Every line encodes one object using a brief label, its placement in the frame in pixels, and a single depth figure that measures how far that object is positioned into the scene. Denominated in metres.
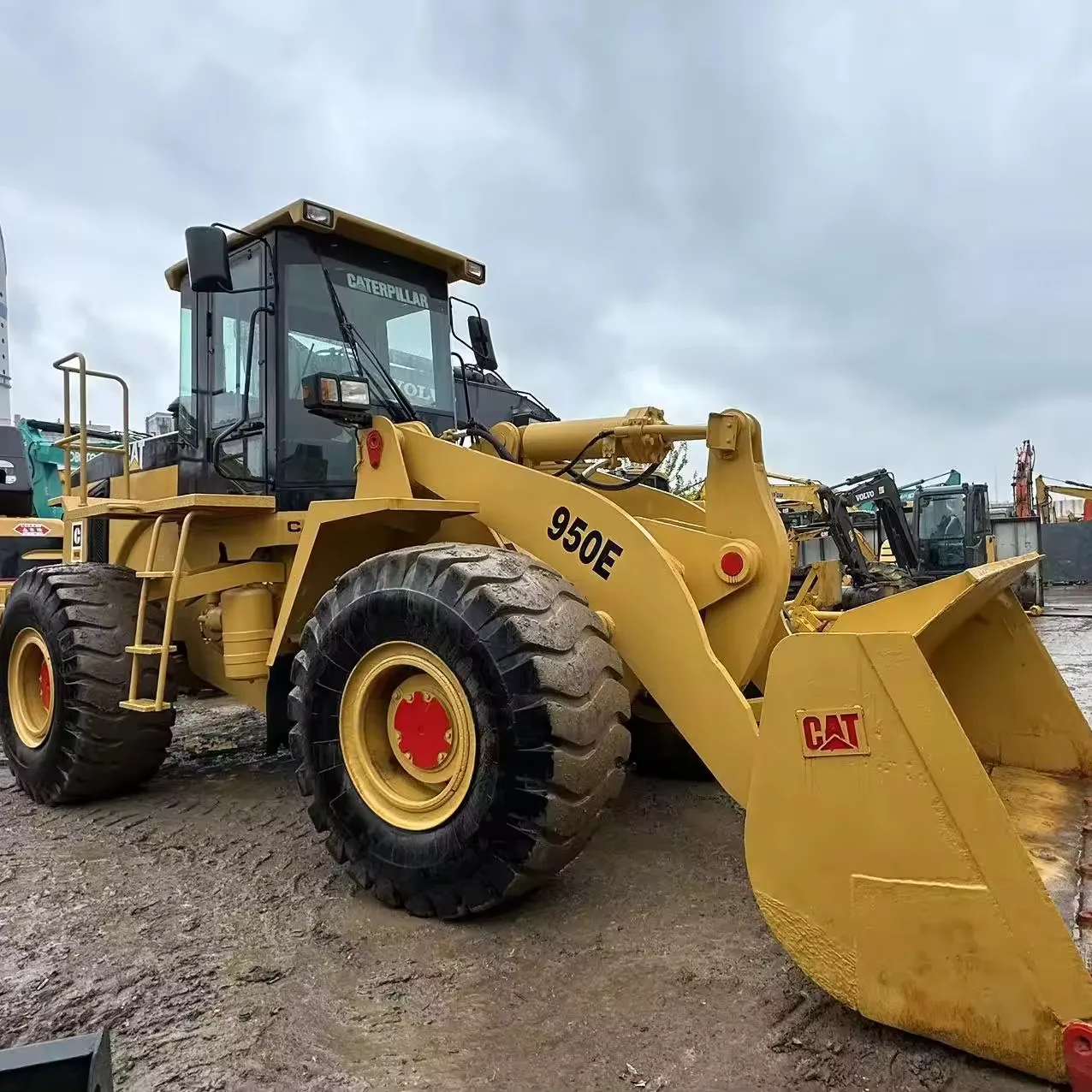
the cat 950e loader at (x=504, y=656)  2.15
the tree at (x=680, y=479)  16.77
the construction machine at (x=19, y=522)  8.79
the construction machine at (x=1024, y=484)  26.14
